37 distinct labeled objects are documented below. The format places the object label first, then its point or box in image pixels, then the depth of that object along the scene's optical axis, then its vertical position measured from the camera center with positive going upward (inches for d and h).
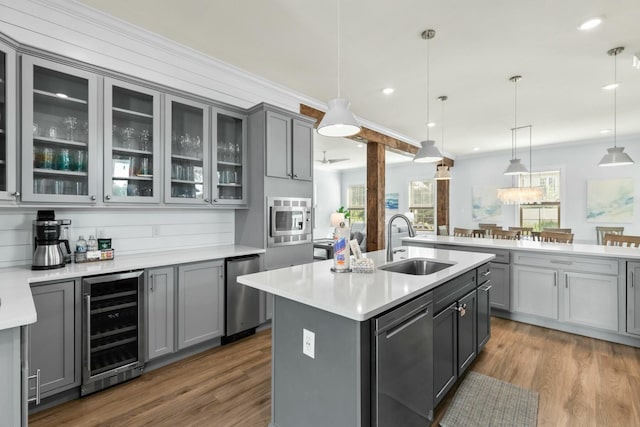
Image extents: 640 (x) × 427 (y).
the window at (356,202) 446.0 +19.2
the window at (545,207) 284.2 +7.9
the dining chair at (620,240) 138.9 -11.6
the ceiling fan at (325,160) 324.4 +60.3
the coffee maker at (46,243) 86.2 -8.0
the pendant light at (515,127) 147.9 +64.8
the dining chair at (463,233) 220.9 -12.7
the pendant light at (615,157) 148.3 +28.6
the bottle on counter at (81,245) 96.9 -9.5
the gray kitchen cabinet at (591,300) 121.0 -34.3
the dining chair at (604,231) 228.5 -11.8
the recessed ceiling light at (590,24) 100.6 +63.9
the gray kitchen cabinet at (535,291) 133.9 -34.0
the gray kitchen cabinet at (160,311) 98.6 -31.6
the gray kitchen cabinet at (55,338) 77.1 -32.0
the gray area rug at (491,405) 77.1 -51.3
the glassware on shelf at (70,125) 93.4 +27.4
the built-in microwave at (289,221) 134.2 -2.6
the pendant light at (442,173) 197.4 +27.1
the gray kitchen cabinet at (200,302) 106.4 -31.4
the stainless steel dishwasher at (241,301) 120.0 -34.6
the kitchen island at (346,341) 54.7 -25.1
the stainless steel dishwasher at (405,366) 56.1 -30.2
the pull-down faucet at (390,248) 98.1 -10.6
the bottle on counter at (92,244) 99.8 -9.4
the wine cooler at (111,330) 85.9 -34.0
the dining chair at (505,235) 200.8 -12.9
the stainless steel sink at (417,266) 96.0 -16.4
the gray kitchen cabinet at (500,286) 144.7 -33.7
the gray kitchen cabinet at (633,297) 115.3 -31.0
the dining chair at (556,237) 164.2 -12.0
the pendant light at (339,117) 76.9 +24.9
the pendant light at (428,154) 127.3 +25.8
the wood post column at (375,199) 222.1 +11.8
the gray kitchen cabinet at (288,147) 134.2 +31.4
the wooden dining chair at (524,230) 233.6 -11.6
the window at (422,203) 371.6 +15.1
